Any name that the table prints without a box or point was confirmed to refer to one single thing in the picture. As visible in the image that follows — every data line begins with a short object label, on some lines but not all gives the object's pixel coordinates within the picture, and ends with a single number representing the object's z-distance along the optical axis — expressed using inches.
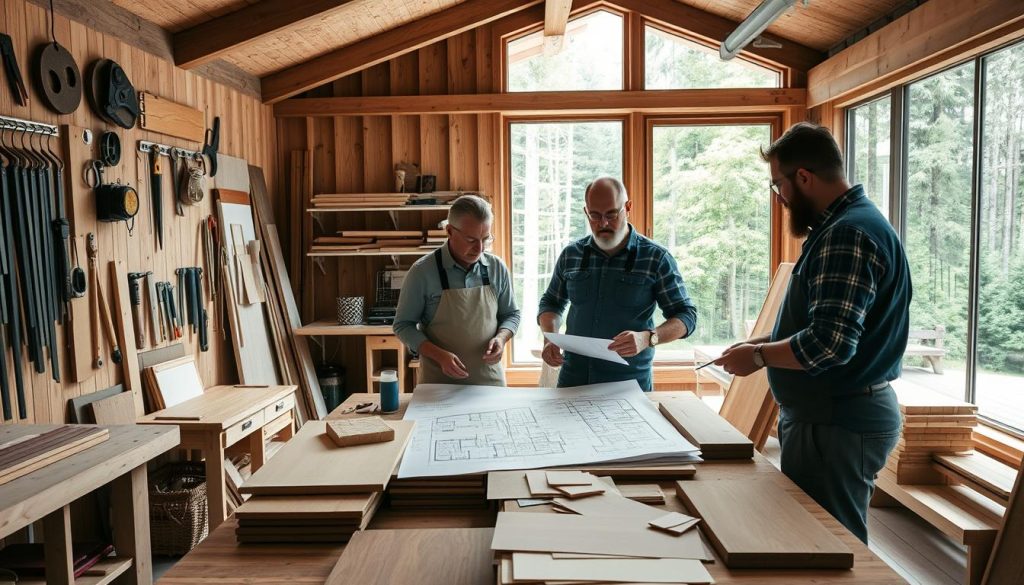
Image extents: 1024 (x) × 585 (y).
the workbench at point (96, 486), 75.4
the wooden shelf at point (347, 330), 206.7
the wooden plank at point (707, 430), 71.6
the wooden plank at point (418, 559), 47.7
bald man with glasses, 109.7
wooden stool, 211.0
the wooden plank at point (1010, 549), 71.4
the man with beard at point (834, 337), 67.9
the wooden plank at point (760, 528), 49.2
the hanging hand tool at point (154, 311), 147.8
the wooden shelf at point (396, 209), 211.3
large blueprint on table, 67.2
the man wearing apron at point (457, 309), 113.3
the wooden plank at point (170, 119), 149.6
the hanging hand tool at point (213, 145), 176.2
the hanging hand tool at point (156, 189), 151.3
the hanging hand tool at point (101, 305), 130.0
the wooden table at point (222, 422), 138.4
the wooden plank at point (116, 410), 129.0
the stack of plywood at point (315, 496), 55.5
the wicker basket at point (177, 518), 141.5
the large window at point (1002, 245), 140.7
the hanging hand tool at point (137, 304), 142.3
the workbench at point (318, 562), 48.4
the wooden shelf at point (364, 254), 210.7
